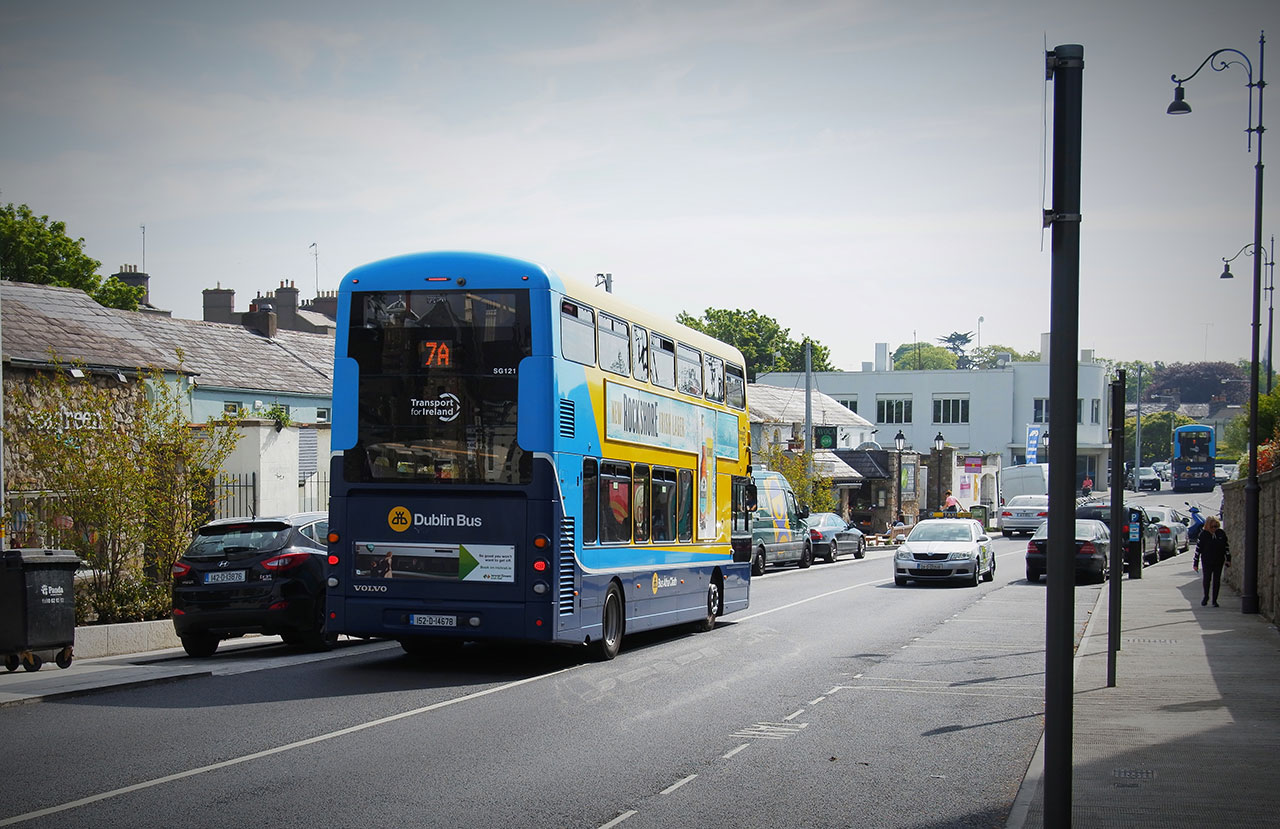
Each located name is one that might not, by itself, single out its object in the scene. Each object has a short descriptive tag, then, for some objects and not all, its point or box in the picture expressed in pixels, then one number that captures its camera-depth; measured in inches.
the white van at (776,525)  1370.6
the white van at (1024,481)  2775.6
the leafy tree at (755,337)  4173.2
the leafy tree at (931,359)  7012.8
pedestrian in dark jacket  968.3
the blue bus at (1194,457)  3683.6
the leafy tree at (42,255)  1936.5
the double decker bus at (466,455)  545.0
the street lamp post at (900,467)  2272.6
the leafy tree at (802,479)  1867.9
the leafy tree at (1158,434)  5644.7
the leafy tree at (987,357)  7150.6
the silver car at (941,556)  1161.4
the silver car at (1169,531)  1836.9
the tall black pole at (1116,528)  526.3
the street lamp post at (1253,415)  895.7
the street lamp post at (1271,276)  1453.0
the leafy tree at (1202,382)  6884.8
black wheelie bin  526.6
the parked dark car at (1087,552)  1217.4
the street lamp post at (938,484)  2802.7
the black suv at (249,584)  601.3
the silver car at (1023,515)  2276.1
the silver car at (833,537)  1633.9
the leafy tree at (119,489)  674.8
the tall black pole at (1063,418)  230.7
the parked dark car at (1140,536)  1342.3
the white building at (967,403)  3663.9
